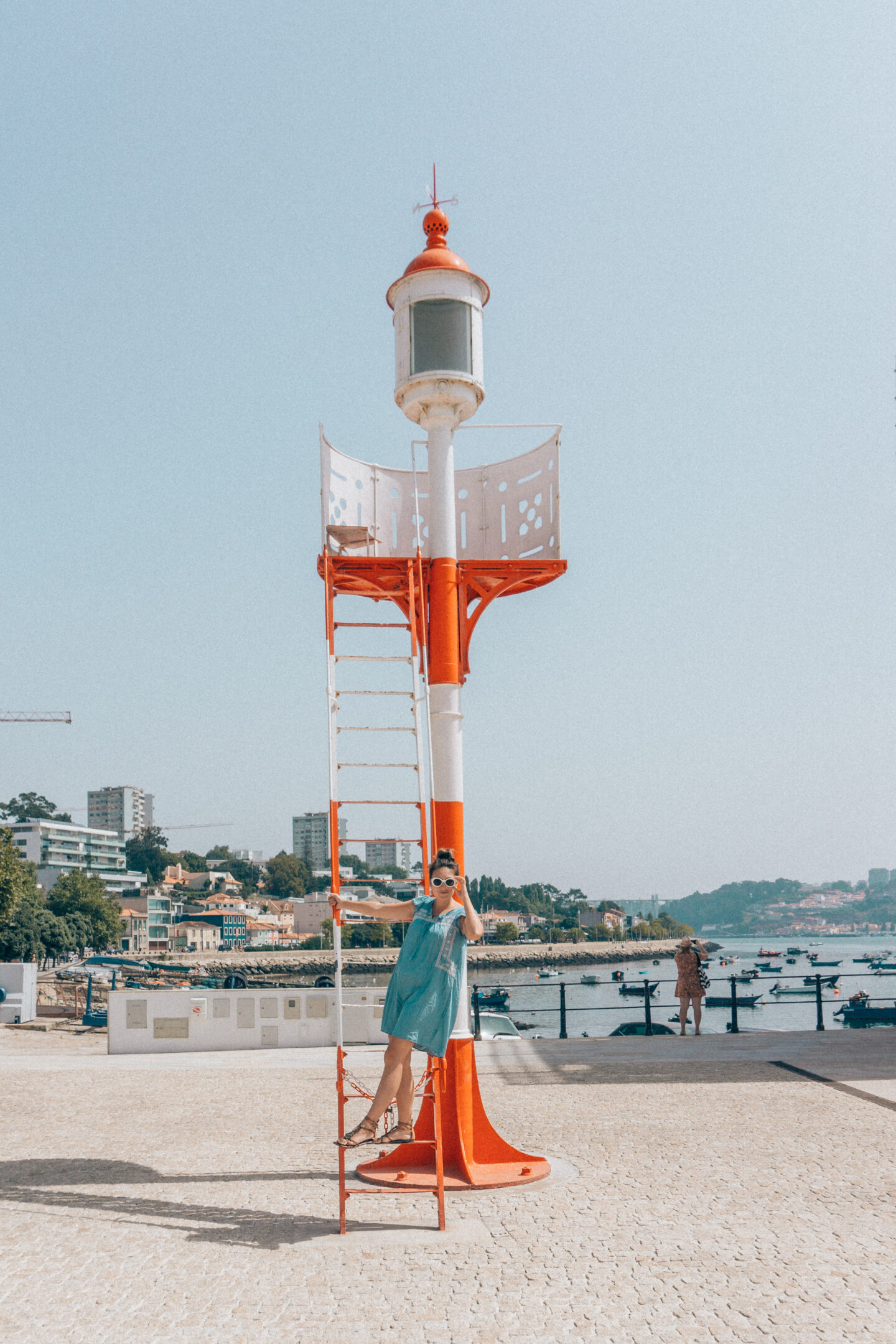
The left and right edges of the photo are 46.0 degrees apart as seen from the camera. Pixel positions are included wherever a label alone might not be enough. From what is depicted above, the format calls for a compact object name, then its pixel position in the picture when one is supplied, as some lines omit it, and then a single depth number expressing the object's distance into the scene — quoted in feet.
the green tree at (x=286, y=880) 630.74
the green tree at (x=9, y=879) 178.93
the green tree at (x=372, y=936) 445.78
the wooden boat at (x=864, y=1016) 74.69
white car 72.54
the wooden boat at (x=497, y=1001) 180.86
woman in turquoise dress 21.89
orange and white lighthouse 24.73
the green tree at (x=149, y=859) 639.76
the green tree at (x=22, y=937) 244.83
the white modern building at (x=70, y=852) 481.87
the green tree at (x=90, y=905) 314.14
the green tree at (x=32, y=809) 606.55
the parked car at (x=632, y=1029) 80.84
